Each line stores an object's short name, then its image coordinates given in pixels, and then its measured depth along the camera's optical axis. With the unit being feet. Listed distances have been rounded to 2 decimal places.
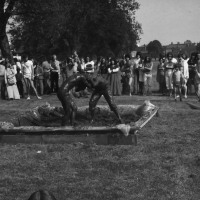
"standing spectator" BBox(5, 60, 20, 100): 57.72
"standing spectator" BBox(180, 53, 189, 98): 56.27
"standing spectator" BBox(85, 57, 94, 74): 56.54
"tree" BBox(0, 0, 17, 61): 84.23
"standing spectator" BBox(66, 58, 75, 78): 60.34
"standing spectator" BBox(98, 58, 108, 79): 62.18
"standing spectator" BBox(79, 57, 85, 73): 61.11
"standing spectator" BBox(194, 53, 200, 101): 52.80
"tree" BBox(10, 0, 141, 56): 160.56
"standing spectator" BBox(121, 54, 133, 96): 62.49
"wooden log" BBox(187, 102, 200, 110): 46.51
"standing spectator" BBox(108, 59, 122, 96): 61.67
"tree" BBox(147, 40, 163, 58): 418.92
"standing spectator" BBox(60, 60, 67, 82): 63.57
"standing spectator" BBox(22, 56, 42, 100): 58.29
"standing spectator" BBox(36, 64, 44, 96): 63.41
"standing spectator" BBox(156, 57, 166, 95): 62.85
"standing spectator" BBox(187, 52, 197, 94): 58.75
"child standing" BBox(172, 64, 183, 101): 52.54
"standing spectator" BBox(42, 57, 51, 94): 63.81
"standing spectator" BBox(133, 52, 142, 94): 62.03
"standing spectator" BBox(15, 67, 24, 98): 60.23
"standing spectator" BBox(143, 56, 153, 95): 60.20
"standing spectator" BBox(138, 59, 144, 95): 61.00
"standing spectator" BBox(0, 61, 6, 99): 59.04
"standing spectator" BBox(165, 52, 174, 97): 58.54
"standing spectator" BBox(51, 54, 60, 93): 63.10
